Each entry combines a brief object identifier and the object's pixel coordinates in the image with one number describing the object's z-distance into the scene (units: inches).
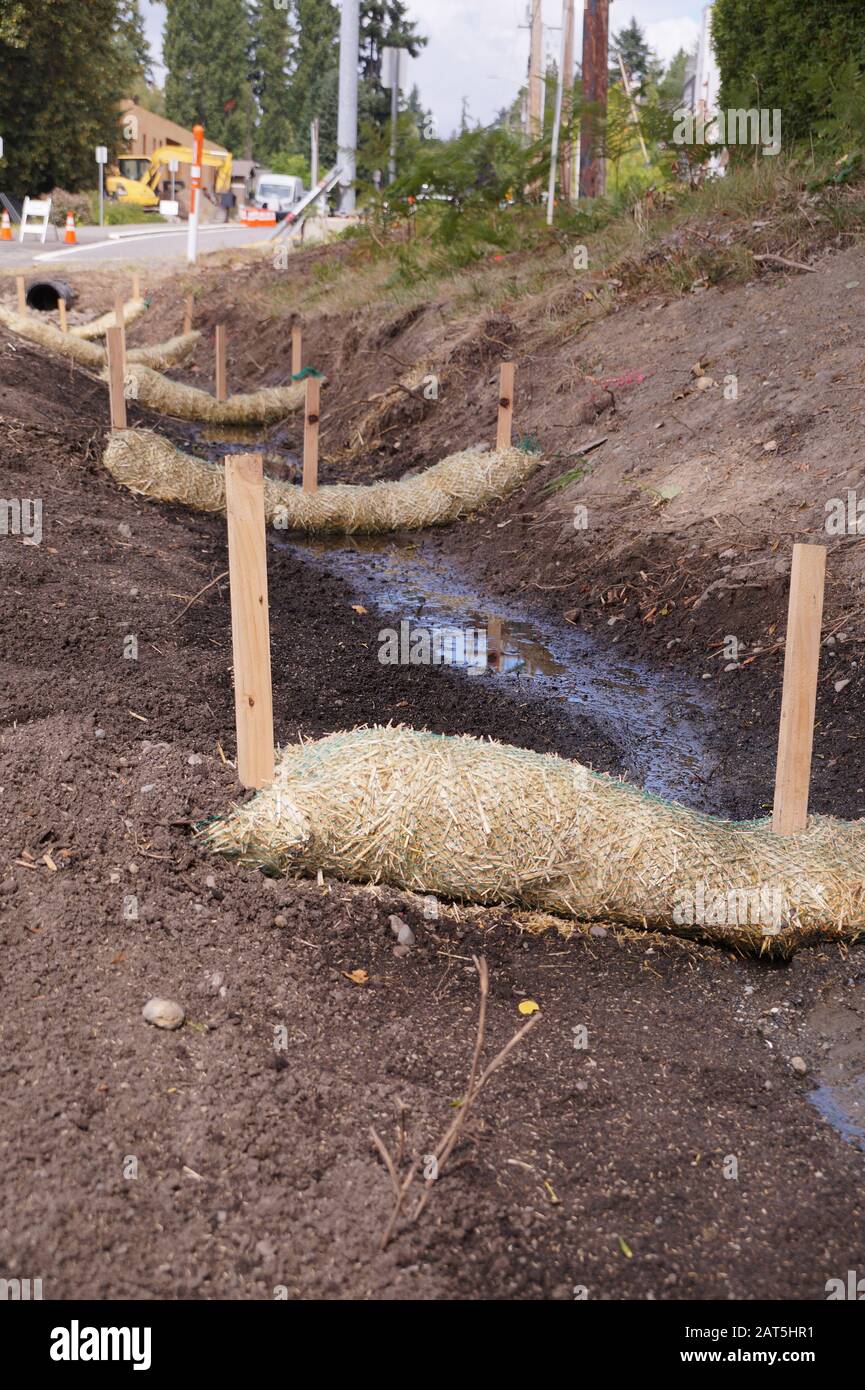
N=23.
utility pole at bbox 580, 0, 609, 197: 546.3
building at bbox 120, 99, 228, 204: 2466.8
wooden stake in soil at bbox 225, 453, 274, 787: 143.3
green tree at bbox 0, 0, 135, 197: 1224.8
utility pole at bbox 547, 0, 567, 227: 496.2
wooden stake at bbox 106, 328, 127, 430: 369.7
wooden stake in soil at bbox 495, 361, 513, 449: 379.6
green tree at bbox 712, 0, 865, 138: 424.2
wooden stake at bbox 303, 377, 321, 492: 361.7
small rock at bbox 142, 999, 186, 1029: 114.6
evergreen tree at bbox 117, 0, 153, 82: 1339.8
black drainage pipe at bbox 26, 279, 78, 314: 792.8
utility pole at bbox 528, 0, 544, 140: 673.4
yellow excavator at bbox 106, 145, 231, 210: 1978.3
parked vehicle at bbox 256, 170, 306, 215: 1825.8
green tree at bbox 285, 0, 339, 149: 2349.9
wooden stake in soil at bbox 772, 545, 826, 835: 144.3
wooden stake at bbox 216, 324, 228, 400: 551.5
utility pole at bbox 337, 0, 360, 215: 1008.2
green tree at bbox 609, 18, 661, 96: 2810.0
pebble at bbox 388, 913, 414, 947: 138.4
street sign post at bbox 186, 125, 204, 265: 895.4
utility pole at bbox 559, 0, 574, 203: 553.6
